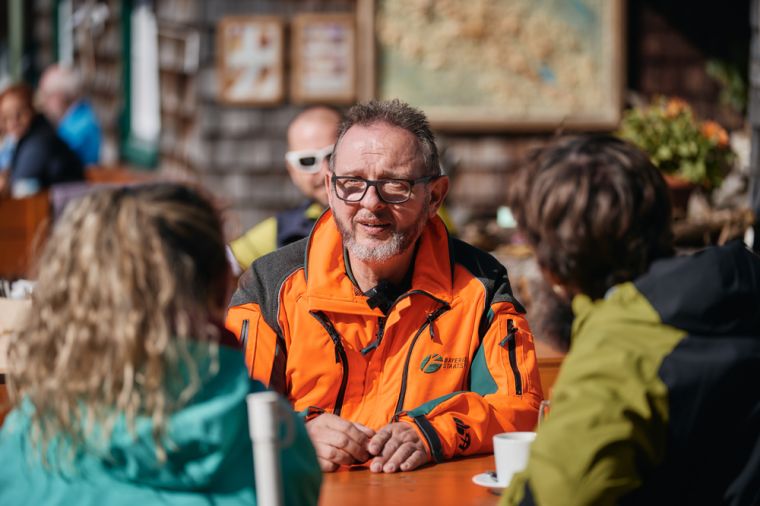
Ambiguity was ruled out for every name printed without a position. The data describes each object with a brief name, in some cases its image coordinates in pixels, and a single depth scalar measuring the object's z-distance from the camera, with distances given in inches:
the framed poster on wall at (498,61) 335.3
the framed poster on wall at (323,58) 334.0
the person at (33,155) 320.5
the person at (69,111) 375.2
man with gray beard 111.8
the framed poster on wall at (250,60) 334.0
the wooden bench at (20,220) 322.3
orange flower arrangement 247.4
